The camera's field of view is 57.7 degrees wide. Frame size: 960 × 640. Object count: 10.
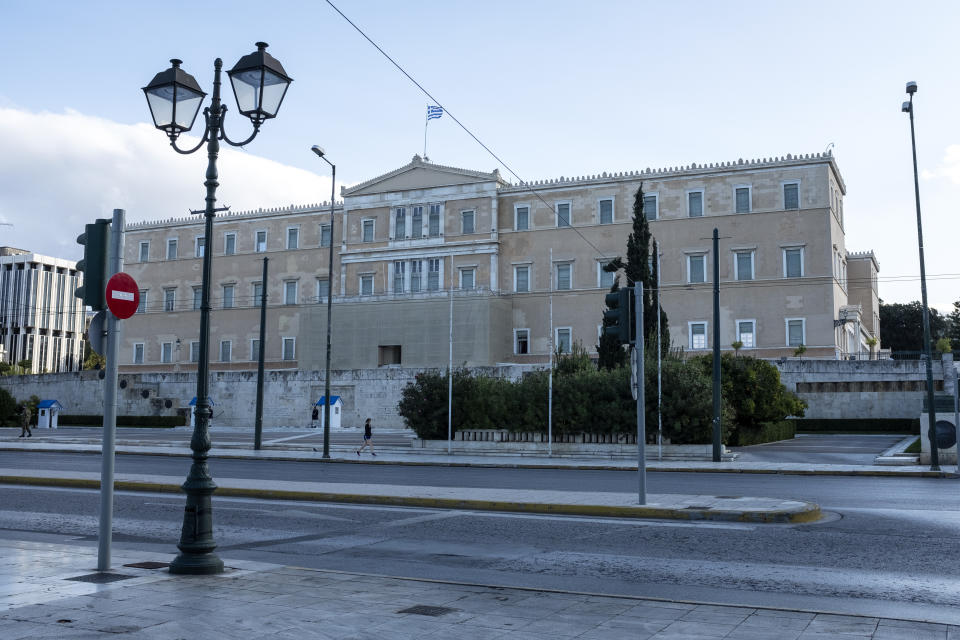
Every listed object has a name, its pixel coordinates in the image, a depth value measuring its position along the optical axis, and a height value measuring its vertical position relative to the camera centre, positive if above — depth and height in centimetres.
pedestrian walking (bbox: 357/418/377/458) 3060 -88
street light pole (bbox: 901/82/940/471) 2189 +162
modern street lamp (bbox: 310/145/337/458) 3045 +71
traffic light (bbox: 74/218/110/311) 820 +136
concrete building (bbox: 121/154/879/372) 5703 +1046
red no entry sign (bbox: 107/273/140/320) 809 +104
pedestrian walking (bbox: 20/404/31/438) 4222 -65
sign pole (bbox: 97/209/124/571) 814 -27
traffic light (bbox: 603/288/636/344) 1394 +149
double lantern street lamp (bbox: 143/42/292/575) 912 +328
